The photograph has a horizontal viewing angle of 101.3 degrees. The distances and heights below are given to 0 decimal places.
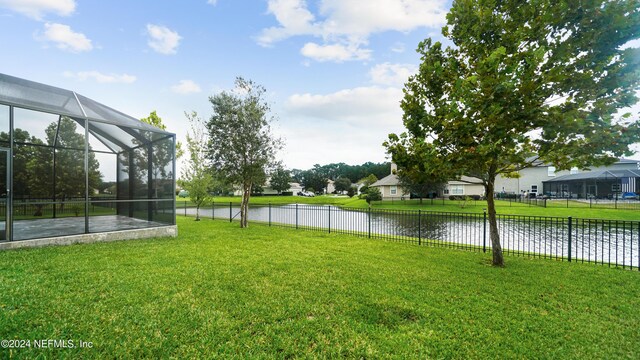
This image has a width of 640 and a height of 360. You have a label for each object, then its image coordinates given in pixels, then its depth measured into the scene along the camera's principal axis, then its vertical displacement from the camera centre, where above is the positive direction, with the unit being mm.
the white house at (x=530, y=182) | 41281 -148
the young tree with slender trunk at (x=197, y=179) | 17234 +118
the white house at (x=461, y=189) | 39250 -1212
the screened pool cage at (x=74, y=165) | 7508 +659
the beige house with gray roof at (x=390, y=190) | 39375 -1381
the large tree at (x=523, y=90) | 4711 +1813
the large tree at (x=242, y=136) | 12805 +2246
